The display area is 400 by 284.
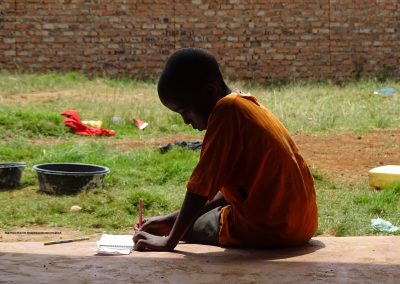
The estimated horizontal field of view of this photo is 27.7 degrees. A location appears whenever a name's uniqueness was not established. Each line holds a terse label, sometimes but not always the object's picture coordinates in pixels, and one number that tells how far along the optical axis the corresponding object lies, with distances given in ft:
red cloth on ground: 31.45
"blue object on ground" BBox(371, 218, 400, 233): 17.87
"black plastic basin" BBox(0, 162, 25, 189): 22.49
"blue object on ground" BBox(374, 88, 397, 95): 43.29
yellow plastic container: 22.15
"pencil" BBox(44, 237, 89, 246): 12.38
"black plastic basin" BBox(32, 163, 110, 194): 21.66
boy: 10.83
